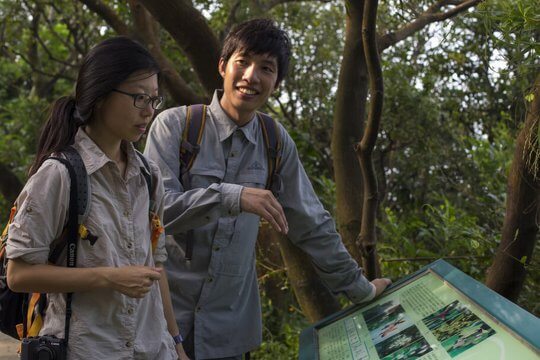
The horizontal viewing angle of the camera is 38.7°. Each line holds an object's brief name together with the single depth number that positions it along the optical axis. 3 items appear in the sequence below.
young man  2.94
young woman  2.07
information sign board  1.91
